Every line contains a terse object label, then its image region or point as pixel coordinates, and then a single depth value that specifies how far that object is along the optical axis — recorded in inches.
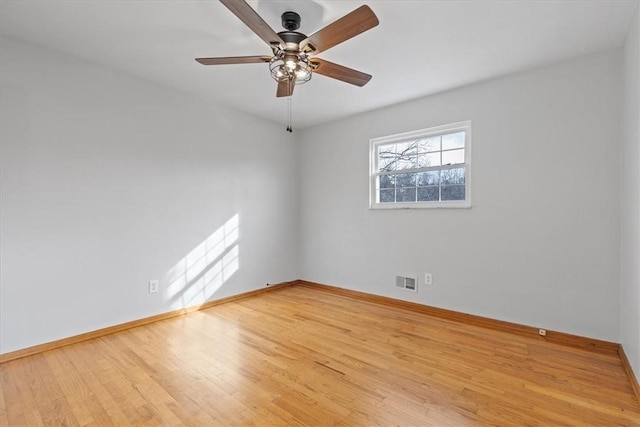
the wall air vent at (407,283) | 137.4
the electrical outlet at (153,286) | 121.6
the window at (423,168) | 127.6
